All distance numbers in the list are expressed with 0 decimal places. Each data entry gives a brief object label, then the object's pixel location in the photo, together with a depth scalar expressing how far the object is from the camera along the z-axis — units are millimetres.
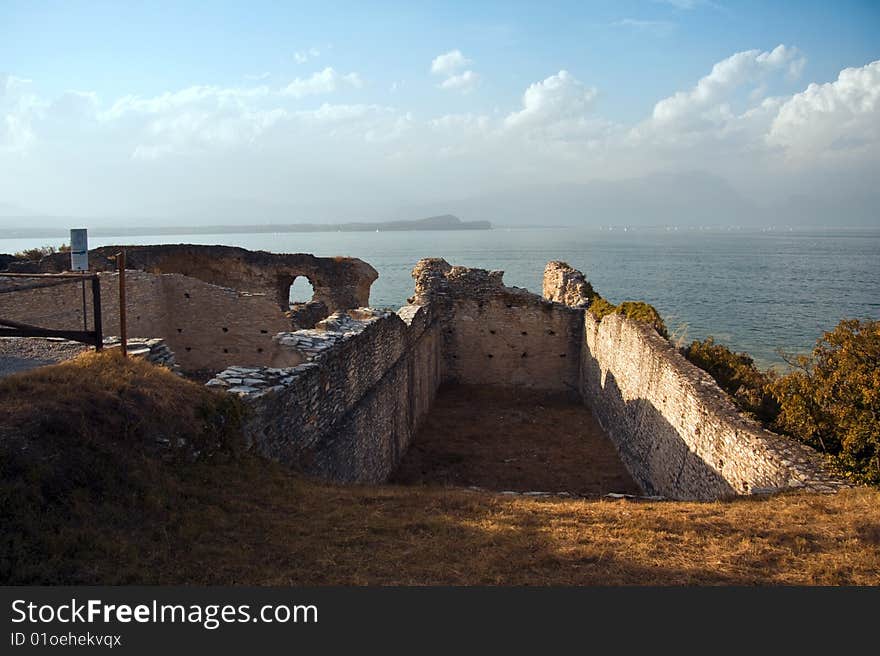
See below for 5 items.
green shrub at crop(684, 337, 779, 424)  9500
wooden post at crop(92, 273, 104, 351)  6473
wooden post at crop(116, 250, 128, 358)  6516
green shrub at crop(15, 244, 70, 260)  20022
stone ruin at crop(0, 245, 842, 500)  7961
